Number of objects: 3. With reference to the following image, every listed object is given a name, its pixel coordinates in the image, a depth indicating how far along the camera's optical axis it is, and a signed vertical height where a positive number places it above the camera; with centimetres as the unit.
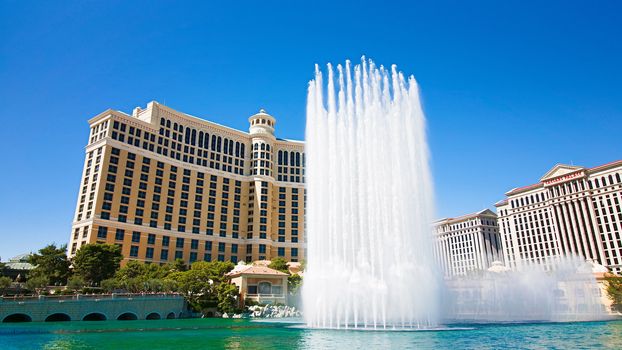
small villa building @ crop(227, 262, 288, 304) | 6228 +157
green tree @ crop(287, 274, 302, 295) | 6634 +162
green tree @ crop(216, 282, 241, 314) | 5812 -57
